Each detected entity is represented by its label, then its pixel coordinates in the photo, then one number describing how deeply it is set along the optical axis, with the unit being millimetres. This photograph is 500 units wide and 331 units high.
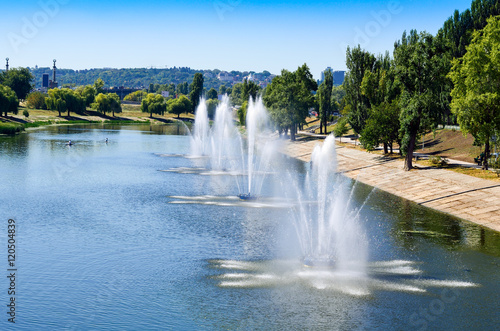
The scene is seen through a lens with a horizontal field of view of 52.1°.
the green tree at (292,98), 131250
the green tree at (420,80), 65562
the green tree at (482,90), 59625
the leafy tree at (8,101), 151875
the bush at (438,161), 69188
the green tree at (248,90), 181538
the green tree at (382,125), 82188
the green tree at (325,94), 132875
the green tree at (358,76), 93500
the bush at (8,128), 130375
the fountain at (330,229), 34000
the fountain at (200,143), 108250
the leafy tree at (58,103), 198625
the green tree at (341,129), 112262
